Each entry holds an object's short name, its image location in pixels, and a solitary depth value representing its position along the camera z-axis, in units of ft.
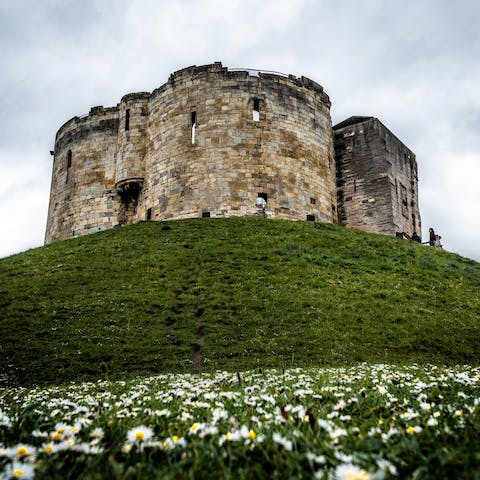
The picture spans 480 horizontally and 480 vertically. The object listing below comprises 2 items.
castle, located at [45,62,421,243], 88.79
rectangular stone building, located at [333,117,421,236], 94.63
